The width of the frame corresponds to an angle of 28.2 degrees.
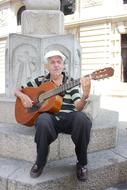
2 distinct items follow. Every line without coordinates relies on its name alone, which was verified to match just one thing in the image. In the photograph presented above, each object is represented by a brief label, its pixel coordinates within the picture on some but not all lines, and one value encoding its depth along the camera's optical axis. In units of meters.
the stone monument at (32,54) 3.43
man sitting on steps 2.18
